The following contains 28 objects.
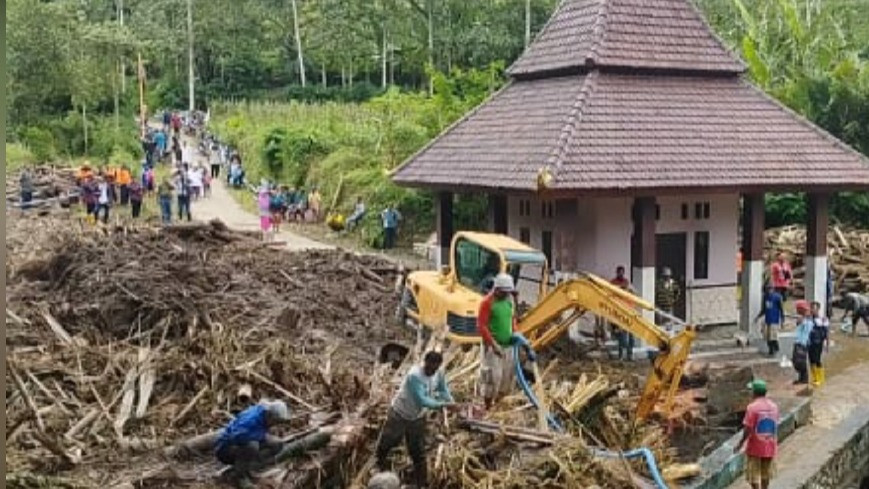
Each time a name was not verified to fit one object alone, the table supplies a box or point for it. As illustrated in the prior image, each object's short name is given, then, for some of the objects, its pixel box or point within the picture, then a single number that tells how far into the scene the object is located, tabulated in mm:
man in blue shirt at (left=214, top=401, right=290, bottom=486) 9812
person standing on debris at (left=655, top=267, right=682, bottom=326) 19484
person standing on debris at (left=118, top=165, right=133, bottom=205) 33684
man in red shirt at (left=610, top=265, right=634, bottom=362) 18078
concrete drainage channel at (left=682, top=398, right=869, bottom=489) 12359
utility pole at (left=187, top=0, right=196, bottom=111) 58312
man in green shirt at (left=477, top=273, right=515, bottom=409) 12579
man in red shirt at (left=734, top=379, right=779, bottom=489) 11422
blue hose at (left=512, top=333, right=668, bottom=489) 11109
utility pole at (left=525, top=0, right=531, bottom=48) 53588
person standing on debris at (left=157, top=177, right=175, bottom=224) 30562
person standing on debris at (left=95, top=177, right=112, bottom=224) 30250
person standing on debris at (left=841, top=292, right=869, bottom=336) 21922
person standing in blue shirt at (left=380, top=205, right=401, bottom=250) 31672
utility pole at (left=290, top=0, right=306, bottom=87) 60438
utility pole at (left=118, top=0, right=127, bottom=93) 51909
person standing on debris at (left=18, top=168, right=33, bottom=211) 31100
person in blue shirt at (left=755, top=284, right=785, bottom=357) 18875
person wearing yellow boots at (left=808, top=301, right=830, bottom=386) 16772
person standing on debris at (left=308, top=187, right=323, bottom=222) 36062
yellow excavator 13523
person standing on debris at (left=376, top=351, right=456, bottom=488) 9922
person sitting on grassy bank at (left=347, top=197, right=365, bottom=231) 33281
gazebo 18641
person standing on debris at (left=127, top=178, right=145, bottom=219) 31925
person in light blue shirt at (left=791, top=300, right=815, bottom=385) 16625
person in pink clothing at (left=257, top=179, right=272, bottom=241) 31062
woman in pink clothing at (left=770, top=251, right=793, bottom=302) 20703
